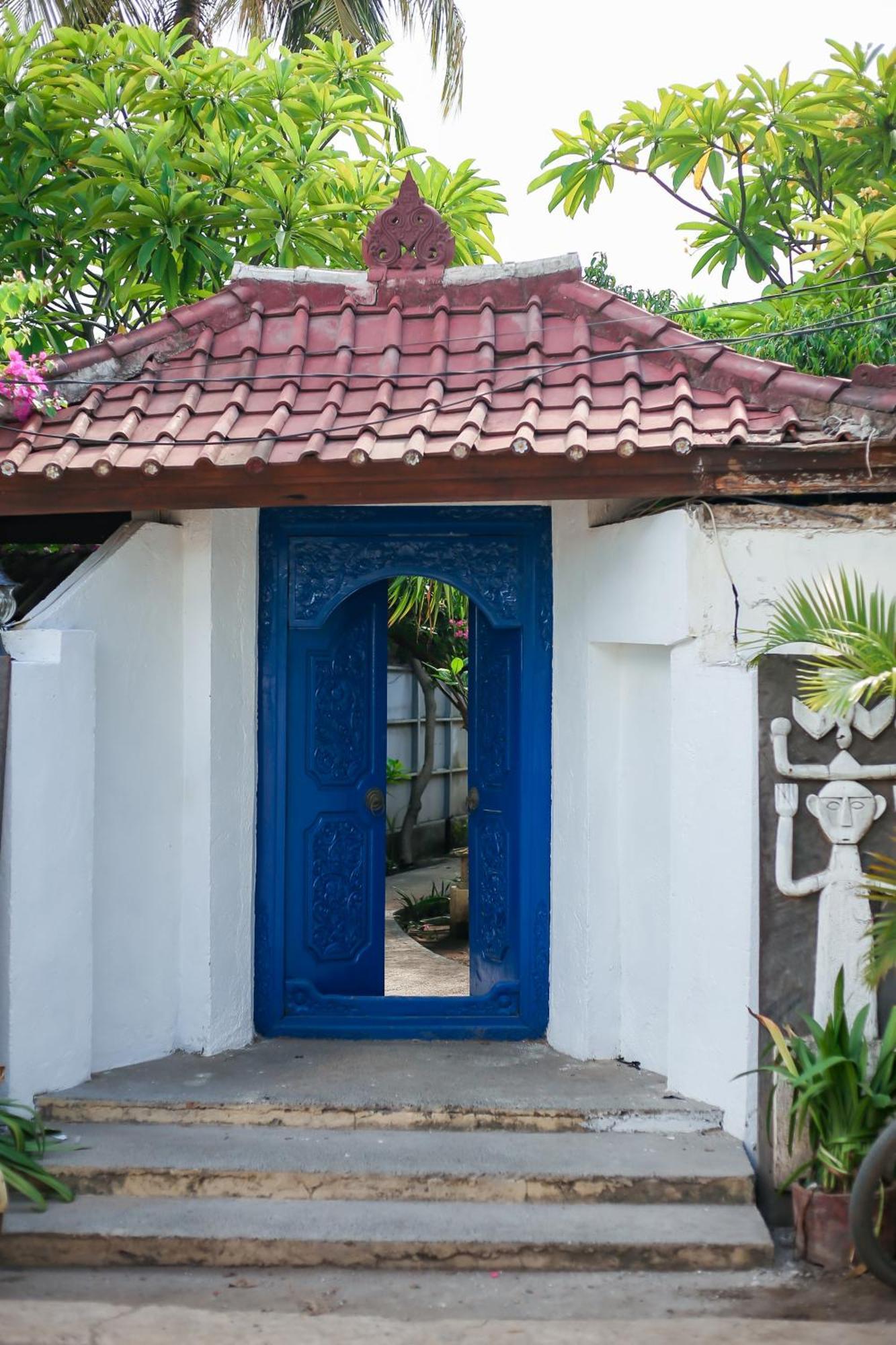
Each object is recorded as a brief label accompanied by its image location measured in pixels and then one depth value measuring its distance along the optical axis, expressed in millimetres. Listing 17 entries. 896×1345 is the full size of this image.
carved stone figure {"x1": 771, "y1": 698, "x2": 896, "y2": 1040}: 4785
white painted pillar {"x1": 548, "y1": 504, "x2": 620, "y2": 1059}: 5934
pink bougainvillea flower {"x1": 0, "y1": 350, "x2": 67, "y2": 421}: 5715
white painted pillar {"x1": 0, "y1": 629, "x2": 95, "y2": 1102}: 5223
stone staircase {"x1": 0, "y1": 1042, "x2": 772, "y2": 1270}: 4492
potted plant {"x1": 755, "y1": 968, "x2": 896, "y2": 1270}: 4422
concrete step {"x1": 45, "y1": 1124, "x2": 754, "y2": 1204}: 4750
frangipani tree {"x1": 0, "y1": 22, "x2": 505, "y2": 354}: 8117
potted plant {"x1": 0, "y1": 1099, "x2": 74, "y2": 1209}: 4723
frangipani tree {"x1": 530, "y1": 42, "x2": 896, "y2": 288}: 7887
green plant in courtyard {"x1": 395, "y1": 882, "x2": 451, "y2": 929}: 11914
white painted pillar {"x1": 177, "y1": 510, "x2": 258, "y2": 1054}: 6000
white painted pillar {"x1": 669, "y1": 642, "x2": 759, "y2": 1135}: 4945
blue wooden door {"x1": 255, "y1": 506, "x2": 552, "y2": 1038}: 6238
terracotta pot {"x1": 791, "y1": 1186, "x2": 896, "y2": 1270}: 4379
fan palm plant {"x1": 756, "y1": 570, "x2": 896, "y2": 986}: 4262
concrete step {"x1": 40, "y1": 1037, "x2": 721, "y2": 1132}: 5207
